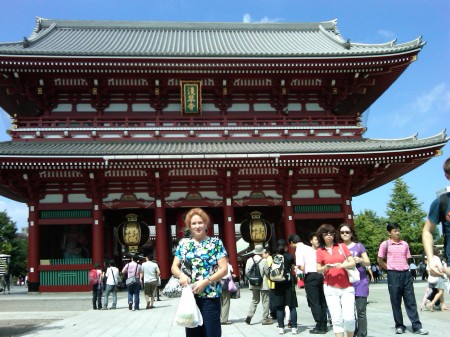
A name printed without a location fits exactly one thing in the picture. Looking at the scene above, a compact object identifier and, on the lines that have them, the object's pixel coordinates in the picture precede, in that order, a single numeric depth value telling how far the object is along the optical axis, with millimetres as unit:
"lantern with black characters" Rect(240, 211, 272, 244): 20938
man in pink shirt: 7902
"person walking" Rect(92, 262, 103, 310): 13820
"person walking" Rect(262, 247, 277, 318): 8880
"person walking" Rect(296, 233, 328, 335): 8203
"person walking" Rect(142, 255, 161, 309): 13602
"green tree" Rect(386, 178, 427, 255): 43406
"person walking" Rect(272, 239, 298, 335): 8520
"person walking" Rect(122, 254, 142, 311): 13445
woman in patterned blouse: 4586
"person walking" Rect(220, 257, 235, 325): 9805
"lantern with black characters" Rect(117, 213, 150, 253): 20469
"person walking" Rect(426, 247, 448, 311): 11023
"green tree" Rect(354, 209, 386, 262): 49844
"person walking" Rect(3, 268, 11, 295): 26606
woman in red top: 6148
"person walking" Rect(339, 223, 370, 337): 7062
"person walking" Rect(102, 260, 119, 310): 14164
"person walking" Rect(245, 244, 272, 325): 9578
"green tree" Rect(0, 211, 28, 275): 54625
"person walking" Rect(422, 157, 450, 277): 4078
